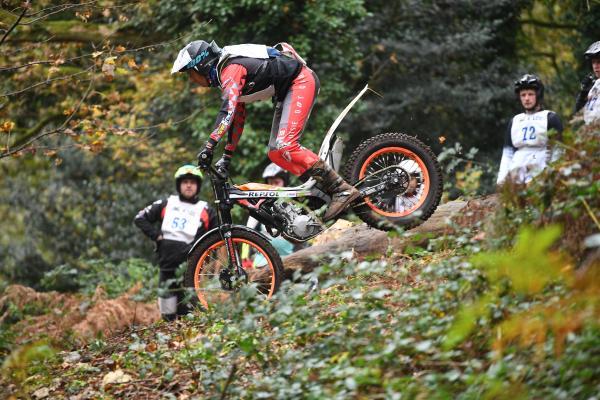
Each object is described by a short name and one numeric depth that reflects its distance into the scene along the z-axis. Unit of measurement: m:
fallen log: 19.33
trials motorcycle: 16.75
